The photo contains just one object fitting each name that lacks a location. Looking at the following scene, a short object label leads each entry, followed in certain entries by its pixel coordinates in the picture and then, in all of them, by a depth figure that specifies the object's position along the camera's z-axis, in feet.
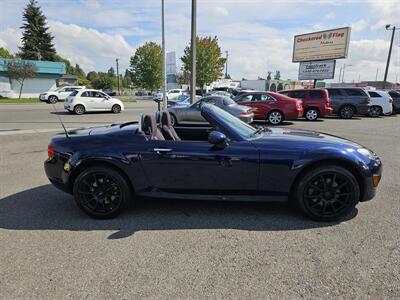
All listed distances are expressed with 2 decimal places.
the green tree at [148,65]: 168.96
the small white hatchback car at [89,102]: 56.08
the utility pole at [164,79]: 50.89
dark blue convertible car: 11.00
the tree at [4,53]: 219.00
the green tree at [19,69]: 108.68
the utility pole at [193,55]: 43.10
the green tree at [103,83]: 255.50
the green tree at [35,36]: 167.84
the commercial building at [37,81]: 120.06
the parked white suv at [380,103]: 57.88
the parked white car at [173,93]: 115.20
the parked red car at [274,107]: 43.39
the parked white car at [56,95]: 92.63
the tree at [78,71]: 388.55
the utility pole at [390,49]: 115.03
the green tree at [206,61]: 145.48
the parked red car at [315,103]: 48.34
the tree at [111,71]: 469.57
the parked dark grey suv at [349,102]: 53.67
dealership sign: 84.79
